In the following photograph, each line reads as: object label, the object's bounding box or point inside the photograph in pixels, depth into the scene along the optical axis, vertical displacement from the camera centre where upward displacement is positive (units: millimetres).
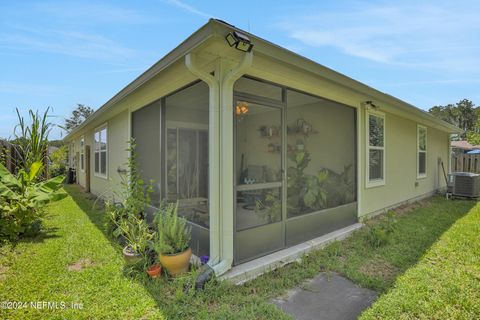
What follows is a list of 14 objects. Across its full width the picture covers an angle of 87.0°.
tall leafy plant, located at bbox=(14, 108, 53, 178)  4719 +429
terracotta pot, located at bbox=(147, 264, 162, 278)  2967 -1329
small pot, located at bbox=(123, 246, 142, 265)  3172 -1252
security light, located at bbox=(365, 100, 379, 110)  5535 +1166
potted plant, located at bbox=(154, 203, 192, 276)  2939 -1038
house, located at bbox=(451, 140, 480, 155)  16728 +724
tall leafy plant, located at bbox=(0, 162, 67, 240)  4160 -703
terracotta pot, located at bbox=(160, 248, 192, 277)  2921 -1215
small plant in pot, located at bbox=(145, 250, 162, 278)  2975 -1301
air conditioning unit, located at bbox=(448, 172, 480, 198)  8234 -923
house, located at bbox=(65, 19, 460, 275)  2980 +270
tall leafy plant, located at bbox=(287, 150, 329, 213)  3947 -492
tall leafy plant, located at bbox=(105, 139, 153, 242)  4031 -808
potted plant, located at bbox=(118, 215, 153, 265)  3158 -1108
